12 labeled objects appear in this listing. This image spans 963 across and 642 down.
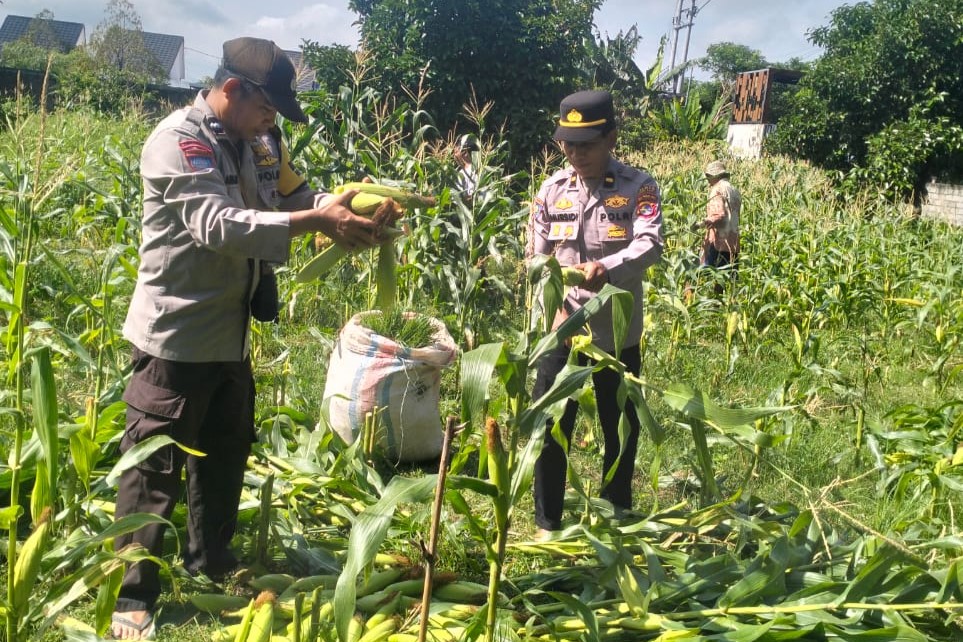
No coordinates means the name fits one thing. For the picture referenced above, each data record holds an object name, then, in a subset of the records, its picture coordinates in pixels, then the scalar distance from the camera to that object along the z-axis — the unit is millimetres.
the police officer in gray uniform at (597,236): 3234
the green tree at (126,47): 42531
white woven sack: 4199
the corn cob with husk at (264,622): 2090
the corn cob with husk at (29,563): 1930
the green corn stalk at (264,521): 2915
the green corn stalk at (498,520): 1979
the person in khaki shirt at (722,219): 7867
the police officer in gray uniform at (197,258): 2443
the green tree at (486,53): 10461
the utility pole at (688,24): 35906
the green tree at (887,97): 16516
